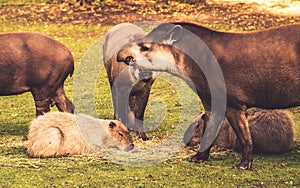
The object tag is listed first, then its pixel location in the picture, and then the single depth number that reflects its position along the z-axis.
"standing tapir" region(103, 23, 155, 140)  18.33
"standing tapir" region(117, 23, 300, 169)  14.48
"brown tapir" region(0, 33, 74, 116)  18.42
